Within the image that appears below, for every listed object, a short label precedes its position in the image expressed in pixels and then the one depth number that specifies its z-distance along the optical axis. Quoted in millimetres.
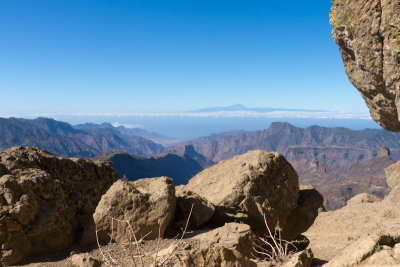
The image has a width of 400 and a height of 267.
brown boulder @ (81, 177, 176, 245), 9320
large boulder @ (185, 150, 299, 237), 12641
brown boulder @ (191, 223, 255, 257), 9094
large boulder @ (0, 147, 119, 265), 8031
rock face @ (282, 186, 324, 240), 15766
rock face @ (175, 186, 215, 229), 11102
